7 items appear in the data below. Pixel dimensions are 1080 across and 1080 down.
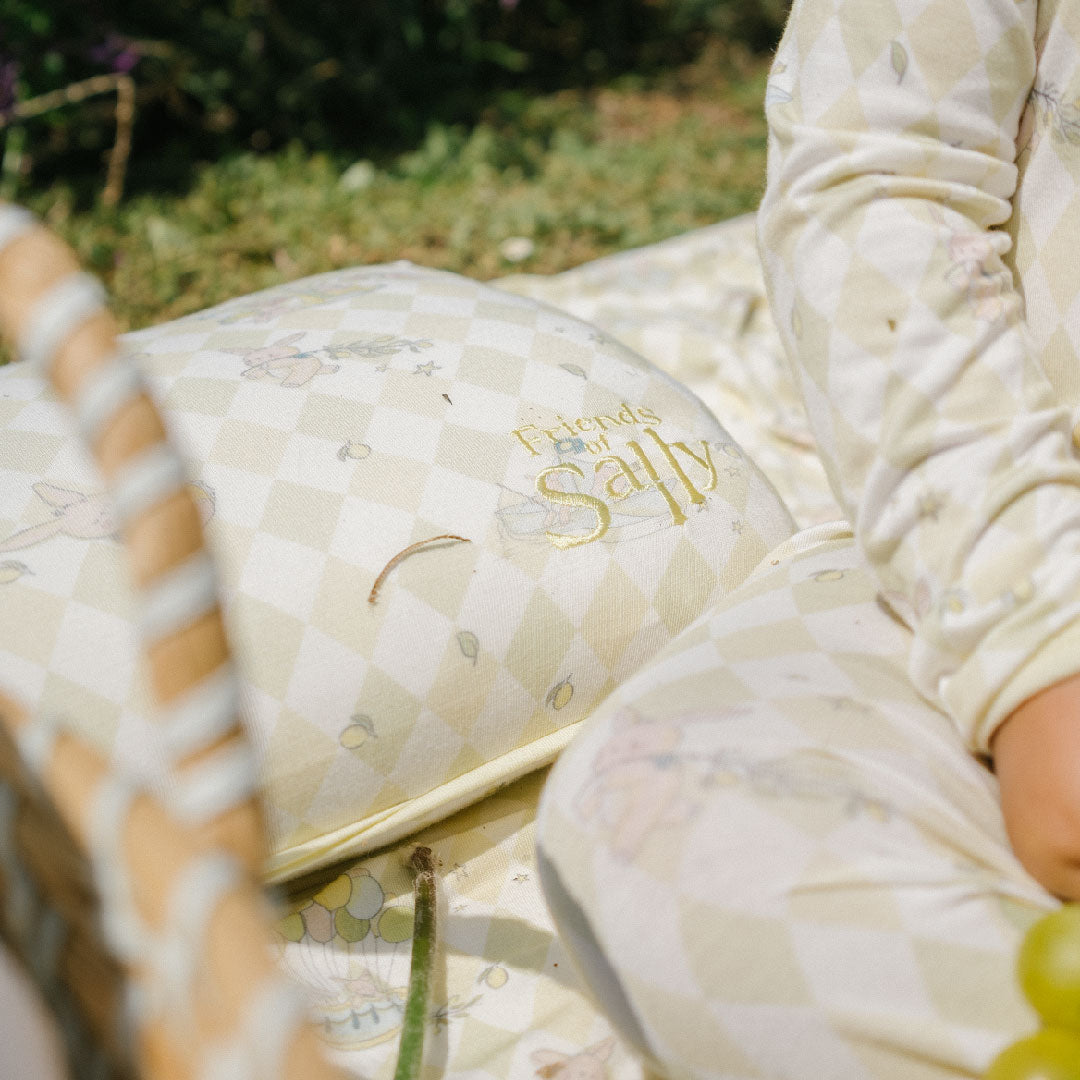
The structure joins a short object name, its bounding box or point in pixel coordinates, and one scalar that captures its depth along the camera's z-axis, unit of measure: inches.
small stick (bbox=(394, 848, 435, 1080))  25.1
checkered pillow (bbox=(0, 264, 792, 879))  28.3
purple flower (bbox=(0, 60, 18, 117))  69.1
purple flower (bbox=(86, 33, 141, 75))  74.8
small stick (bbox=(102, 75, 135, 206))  73.0
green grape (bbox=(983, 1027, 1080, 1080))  18.3
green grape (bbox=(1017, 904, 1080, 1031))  19.0
